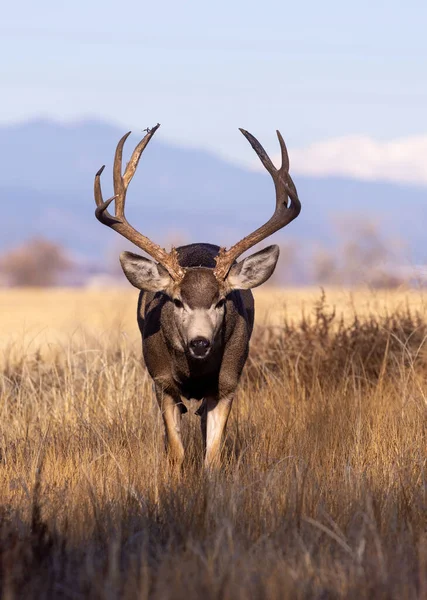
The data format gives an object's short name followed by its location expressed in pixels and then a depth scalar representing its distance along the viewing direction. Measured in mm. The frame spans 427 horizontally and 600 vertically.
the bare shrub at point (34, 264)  149975
